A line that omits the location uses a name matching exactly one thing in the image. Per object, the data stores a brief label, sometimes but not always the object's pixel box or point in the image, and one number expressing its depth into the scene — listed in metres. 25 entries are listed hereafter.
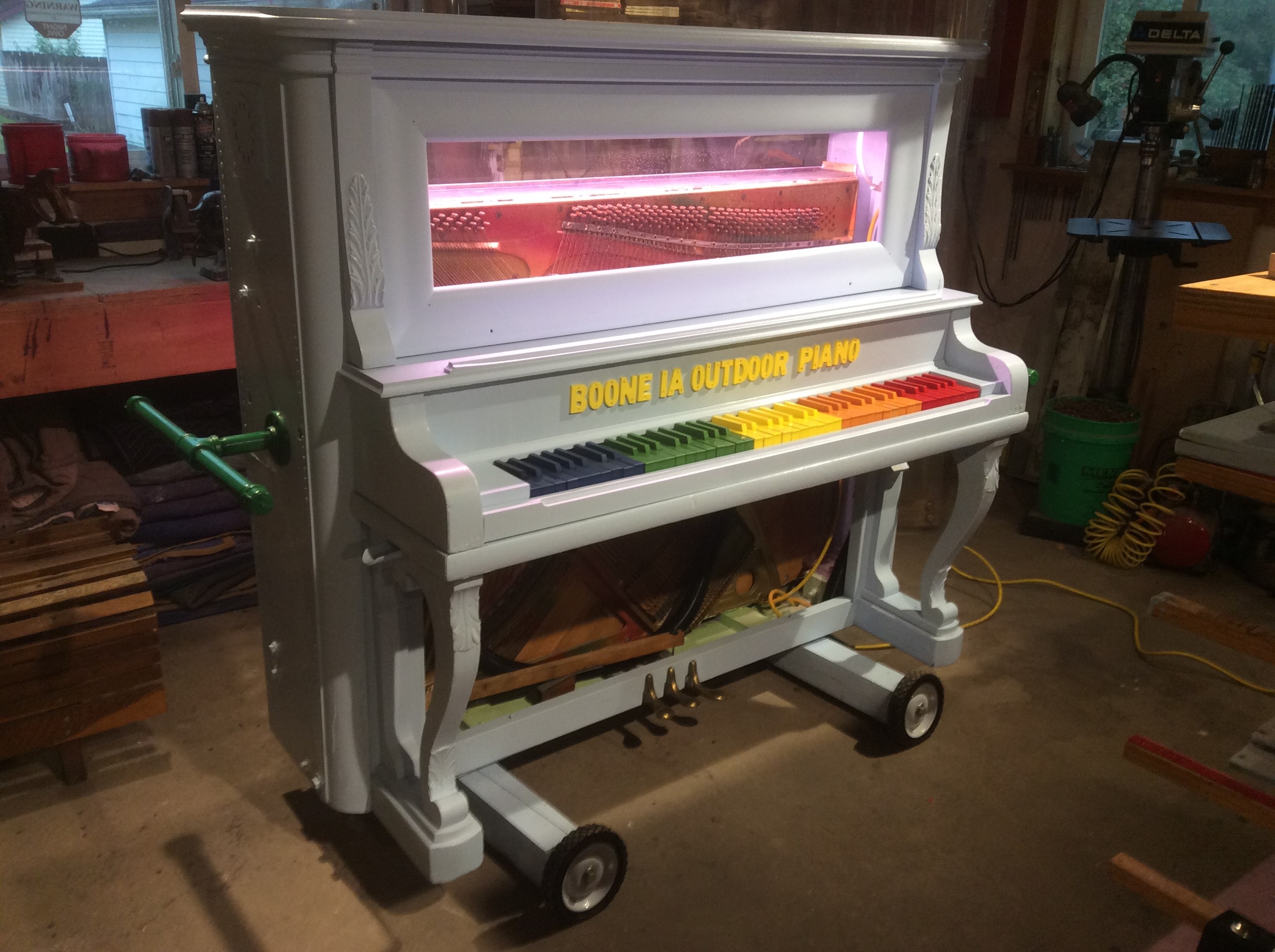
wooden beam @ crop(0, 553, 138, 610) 2.41
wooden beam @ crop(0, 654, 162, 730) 2.37
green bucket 3.72
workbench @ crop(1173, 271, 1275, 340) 1.55
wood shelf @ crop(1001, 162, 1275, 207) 3.59
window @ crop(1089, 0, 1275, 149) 3.71
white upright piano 1.72
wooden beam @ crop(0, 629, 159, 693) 2.35
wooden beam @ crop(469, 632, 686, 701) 2.34
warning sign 3.51
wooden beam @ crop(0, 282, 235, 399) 2.67
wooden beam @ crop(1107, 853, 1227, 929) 1.65
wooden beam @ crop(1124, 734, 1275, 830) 1.79
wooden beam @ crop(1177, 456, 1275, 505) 1.76
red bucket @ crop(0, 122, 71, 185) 3.20
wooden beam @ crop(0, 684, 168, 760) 2.39
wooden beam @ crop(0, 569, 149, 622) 2.36
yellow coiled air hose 3.65
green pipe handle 1.73
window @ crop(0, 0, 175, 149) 3.54
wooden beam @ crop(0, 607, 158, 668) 2.34
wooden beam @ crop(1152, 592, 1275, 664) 1.87
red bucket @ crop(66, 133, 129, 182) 3.37
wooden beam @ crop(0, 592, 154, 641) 2.34
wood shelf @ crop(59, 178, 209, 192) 3.36
